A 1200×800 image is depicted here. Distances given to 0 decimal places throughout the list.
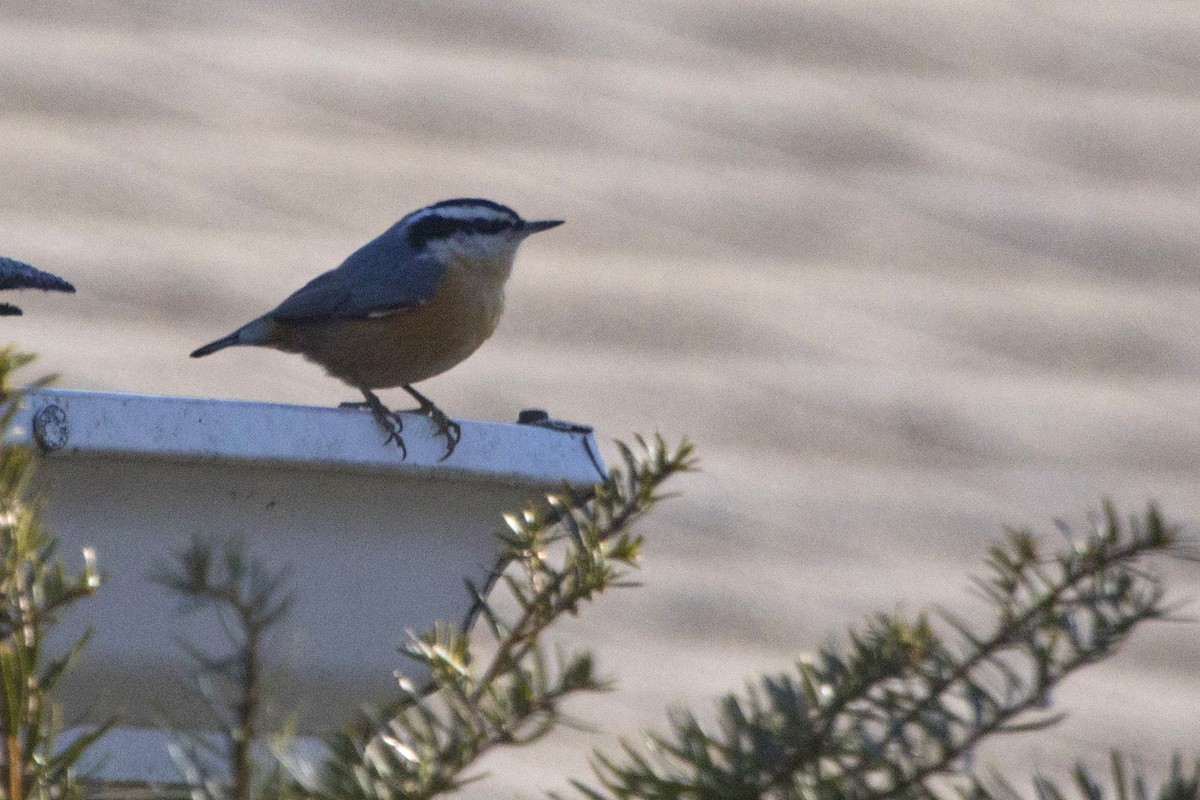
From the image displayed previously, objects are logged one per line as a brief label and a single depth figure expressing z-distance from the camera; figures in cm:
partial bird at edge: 464
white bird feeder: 512
